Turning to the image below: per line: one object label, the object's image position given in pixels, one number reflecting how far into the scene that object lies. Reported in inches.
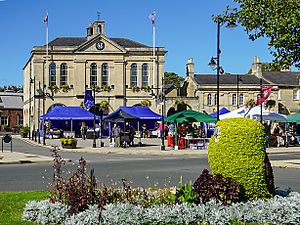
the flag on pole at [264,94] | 1437.0
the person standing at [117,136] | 1515.9
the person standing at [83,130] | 2116.1
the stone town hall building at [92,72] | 2596.0
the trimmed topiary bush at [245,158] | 386.3
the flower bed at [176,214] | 337.4
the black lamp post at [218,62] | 1202.0
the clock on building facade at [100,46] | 2645.2
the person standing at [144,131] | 2370.8
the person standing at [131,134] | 1553.2
